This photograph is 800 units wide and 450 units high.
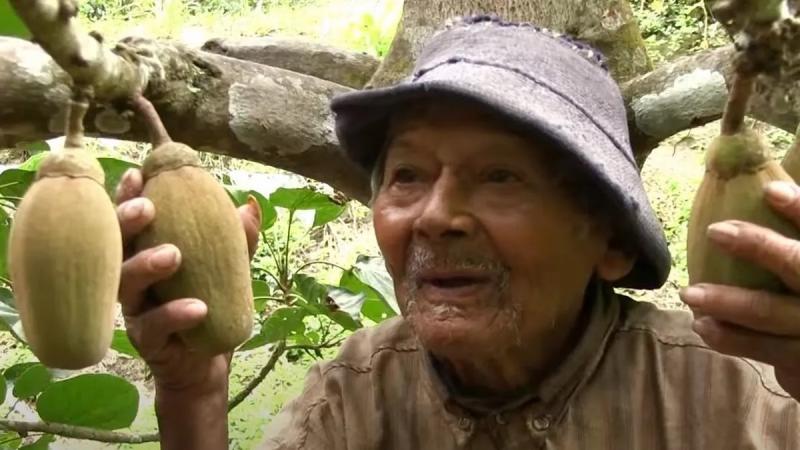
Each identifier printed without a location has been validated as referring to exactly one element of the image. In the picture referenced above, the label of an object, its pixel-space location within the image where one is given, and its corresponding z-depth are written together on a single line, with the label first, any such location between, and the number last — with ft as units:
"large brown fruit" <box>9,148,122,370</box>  1.98
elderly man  3.28
